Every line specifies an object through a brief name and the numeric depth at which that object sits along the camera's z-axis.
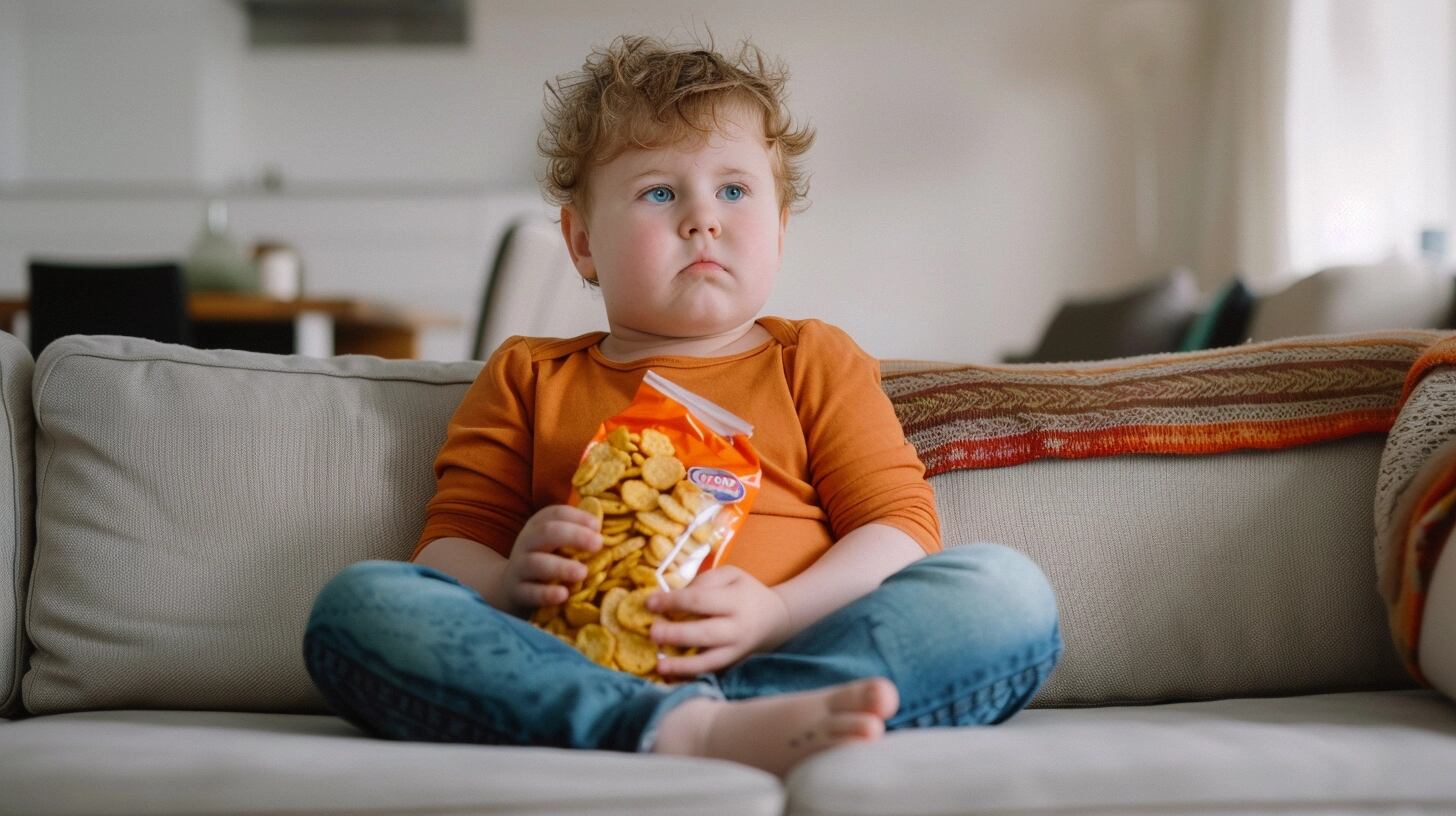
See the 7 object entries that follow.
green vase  3.35
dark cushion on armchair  2.95
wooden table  3.04
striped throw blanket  1.24
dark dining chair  2.86
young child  0.88
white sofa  1.15
